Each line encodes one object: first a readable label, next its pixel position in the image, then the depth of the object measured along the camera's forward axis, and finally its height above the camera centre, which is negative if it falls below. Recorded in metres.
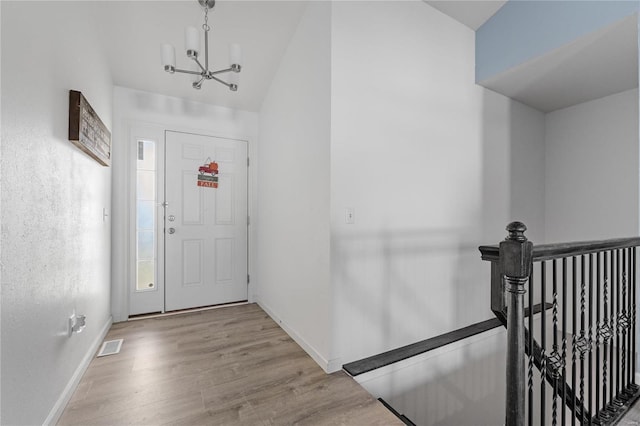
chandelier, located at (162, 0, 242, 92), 1.92 +1.14
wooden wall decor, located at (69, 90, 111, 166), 1.80 +0.59
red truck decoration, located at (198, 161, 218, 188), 3.42 +0.46
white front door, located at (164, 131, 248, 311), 3.28 -0.12
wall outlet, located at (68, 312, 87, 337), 1.78 -0.71
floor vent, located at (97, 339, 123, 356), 2.30 -1.12
